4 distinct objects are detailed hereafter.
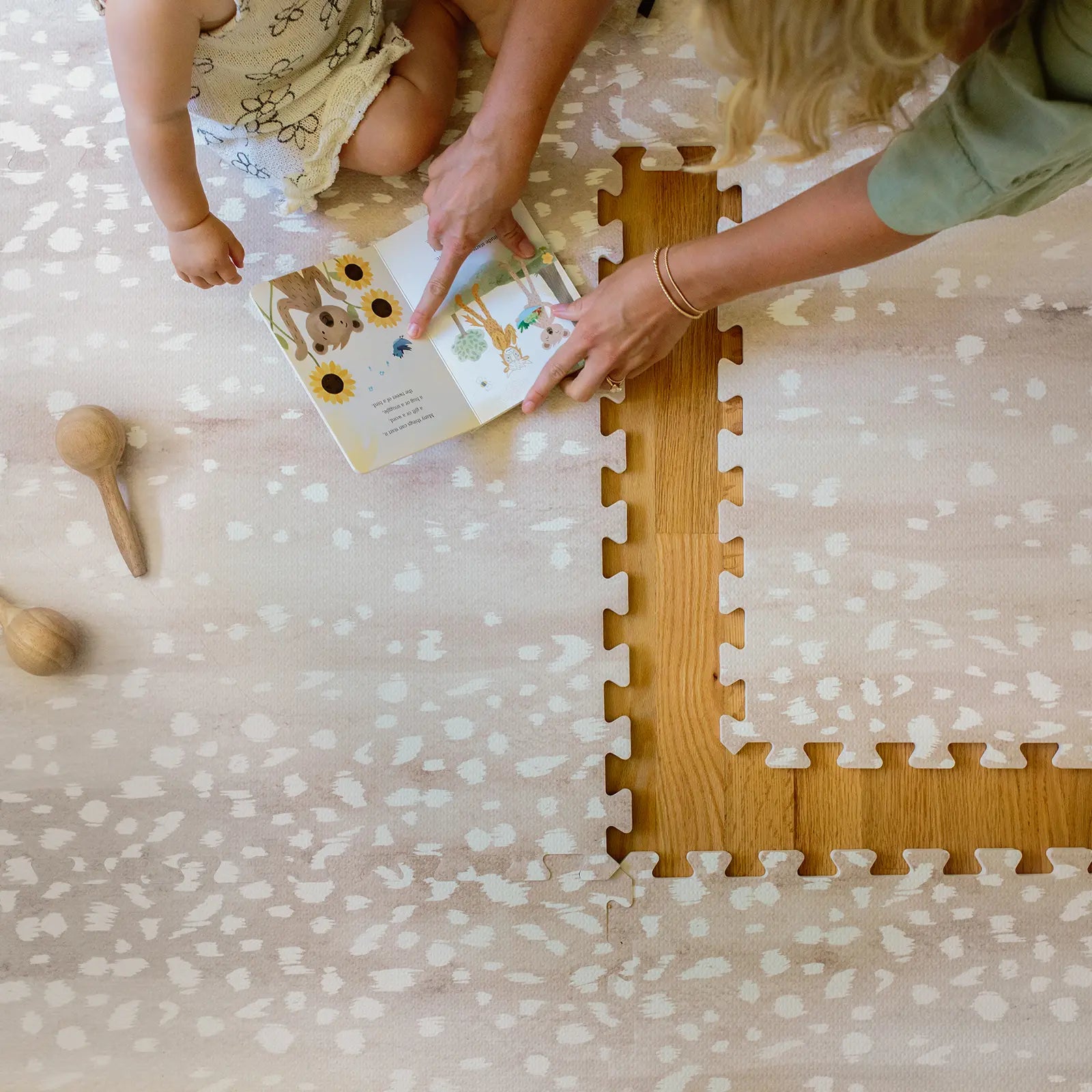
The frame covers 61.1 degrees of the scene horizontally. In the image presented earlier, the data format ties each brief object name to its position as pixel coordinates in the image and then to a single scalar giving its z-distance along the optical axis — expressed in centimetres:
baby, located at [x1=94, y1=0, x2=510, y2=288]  79
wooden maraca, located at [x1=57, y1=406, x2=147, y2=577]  90
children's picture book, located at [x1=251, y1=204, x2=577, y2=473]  92
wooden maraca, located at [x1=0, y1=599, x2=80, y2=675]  89
